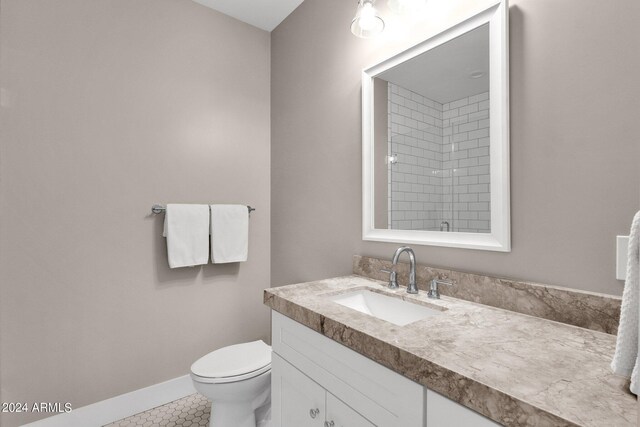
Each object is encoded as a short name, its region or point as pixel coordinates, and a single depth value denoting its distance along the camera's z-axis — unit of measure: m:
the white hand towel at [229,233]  1.98
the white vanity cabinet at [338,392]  0.65
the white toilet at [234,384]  1.39
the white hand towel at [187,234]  1.80
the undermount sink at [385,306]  1.11
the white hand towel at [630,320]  0.53
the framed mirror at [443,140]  1.02
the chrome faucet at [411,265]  1.19
